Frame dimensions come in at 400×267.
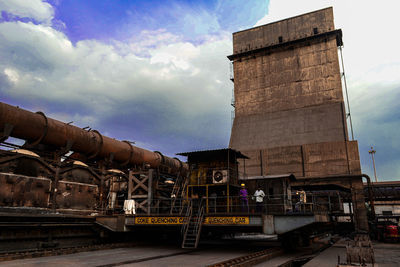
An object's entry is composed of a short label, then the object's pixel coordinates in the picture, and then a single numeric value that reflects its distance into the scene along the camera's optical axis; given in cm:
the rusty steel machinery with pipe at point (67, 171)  1521
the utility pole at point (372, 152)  6431
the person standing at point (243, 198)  1590
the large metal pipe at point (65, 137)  1652
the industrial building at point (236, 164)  1413
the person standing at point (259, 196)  1520
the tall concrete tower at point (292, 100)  3331
